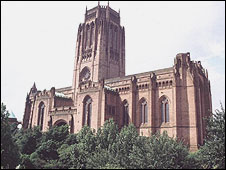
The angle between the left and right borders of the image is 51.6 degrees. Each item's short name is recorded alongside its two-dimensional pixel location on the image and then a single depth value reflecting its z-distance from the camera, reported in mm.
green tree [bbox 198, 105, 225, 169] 21641
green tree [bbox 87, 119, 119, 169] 22984
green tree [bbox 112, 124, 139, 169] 24164
